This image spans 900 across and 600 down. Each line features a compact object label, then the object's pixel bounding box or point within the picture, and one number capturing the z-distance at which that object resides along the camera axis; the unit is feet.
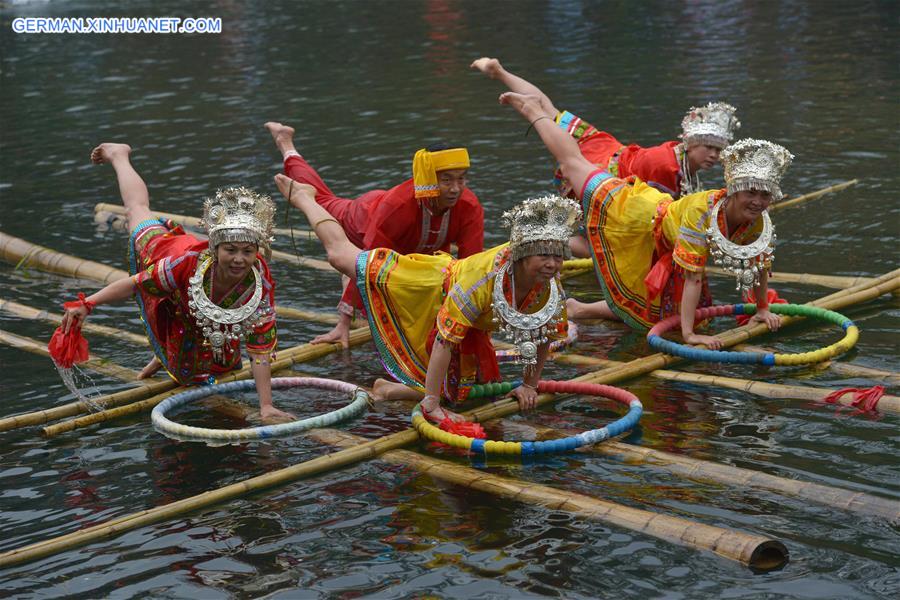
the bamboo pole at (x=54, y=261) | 75.97
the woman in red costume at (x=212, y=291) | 51.01
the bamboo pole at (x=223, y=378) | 52.01
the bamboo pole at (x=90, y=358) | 59.26
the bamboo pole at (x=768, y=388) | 49.39
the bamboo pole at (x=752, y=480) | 40.60
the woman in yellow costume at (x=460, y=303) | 47.39
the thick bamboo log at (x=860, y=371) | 52.80
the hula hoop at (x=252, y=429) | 48.70
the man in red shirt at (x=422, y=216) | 56.44
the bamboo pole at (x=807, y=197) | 82.99
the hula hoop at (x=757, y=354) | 54.90
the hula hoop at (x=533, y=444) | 46.29
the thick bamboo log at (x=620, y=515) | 37.70
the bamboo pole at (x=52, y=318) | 64.95
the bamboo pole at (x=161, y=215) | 84.43
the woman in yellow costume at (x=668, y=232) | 55.93
